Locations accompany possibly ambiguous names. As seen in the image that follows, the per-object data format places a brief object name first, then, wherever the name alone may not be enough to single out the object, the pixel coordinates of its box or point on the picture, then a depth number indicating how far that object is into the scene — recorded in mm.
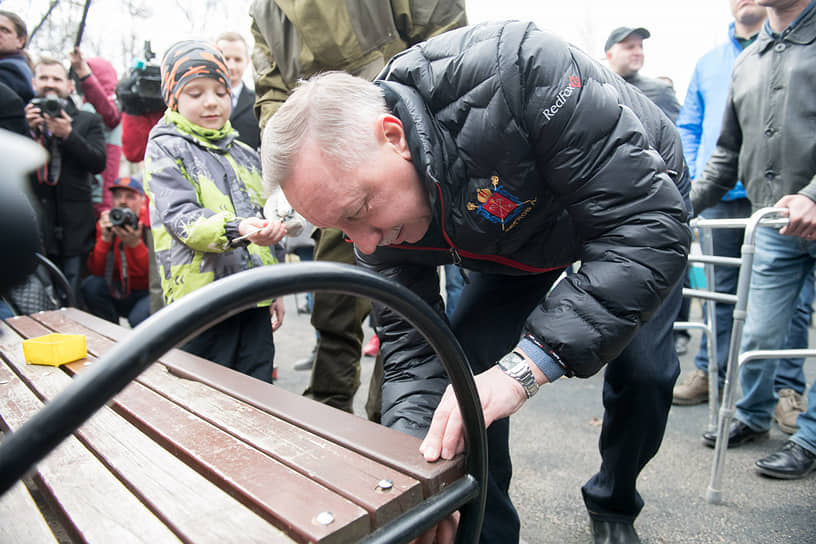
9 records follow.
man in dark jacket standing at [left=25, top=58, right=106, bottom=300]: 3596
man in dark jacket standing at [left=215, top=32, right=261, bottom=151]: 3164
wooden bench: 814
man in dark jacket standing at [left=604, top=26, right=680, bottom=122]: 4059
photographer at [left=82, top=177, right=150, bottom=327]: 3783
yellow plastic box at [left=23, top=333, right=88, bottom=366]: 1631
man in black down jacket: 1146
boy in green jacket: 2027
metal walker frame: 1924
